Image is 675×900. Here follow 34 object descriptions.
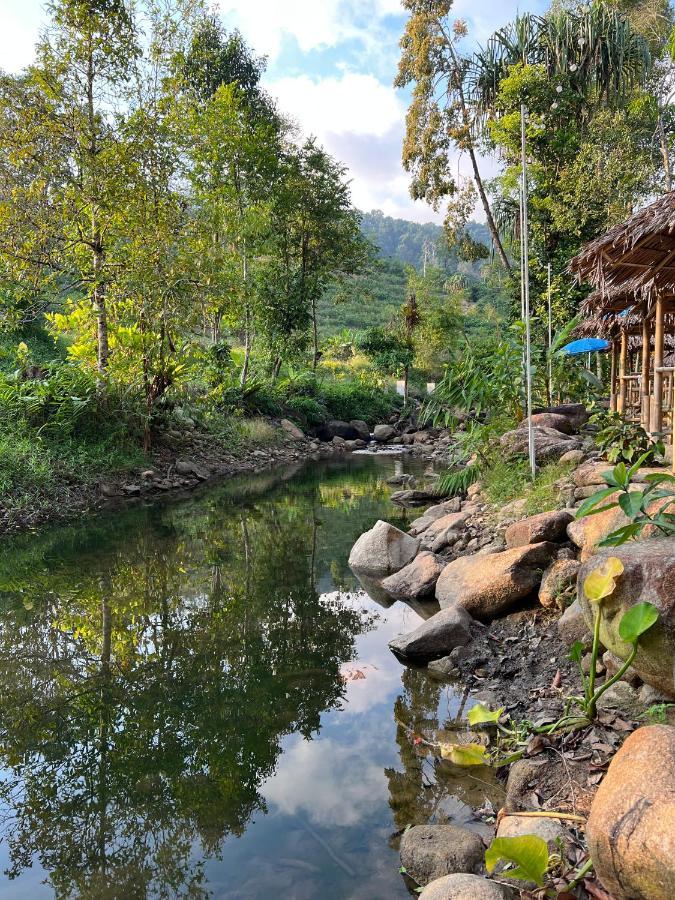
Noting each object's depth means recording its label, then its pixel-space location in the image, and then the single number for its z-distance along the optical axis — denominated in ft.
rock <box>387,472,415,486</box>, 39.37
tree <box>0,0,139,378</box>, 31.94
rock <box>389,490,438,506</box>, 33.09
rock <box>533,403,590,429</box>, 31.26
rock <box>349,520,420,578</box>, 21.72
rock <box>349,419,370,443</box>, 67.46
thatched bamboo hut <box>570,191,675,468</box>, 17.13
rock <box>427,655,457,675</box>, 14.10
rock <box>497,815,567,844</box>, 8.18
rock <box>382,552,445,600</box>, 19.20
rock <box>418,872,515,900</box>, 7.10
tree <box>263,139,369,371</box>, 61.72
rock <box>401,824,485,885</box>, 8.22
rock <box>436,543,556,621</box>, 15.61
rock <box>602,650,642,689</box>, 10.77
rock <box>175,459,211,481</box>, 39.75
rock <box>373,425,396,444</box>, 67.00
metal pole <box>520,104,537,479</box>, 23.16
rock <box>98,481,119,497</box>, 33.12
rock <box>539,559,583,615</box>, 14.83
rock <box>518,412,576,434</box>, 28.76
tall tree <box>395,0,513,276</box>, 58.90
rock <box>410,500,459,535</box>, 25.75
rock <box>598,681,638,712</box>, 10.51
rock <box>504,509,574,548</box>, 16.60
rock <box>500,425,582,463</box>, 24.53
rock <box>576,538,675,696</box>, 9.49
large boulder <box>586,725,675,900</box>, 6.50
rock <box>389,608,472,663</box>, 14.83
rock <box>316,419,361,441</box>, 64.64
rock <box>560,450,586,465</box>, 22.37
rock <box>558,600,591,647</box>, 13.35
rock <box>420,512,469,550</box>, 22.52
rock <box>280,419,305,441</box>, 58.82
